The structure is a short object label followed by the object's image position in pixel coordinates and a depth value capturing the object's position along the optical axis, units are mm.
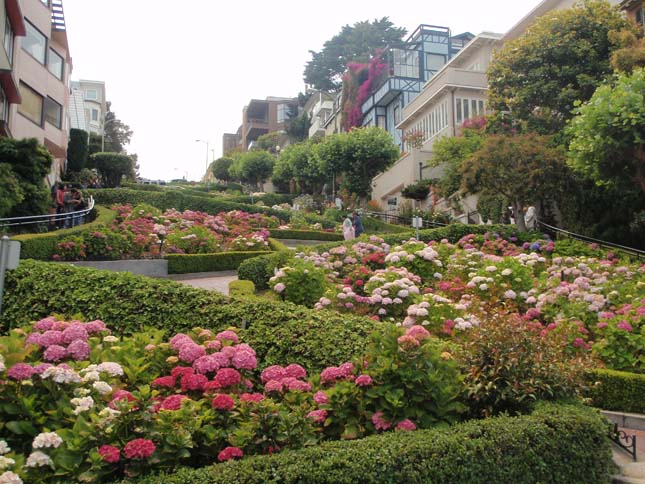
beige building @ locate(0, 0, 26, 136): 20289
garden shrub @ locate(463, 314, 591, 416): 5184
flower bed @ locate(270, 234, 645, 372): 8117
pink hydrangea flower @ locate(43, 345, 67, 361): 5352
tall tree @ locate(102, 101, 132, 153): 72938
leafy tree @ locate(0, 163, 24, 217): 16109
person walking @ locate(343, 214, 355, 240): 21781
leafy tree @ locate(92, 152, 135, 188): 39719
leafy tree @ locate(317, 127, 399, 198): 35219
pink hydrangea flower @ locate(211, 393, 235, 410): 4398
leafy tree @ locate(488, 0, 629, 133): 22625
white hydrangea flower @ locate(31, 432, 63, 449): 3773
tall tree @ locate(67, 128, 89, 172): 37938
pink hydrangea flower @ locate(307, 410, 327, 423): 4582
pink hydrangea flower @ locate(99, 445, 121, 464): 3732
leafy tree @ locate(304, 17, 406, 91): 73000
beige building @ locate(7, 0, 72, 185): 23875
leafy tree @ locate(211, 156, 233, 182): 78812
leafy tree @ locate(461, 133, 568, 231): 19562
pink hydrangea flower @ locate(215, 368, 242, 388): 4930
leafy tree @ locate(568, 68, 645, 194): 14812
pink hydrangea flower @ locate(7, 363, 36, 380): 4652
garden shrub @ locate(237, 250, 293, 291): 13102
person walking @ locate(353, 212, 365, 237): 23859
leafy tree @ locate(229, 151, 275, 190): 60062
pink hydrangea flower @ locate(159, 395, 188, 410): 4445
